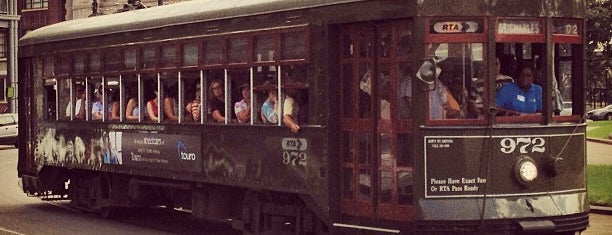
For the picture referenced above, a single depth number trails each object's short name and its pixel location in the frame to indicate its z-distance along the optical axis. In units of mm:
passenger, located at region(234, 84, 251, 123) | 14164
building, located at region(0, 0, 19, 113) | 65938
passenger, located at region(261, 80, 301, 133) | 13305
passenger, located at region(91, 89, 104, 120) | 17875
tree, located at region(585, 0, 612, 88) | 63219
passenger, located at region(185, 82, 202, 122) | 15166
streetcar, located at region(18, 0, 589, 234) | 11750
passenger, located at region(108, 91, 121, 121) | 17375
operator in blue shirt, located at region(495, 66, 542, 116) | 11977
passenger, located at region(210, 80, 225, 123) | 14672
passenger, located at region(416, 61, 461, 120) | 11789
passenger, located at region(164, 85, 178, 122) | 15789
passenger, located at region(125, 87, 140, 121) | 16797
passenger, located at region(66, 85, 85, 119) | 18481
